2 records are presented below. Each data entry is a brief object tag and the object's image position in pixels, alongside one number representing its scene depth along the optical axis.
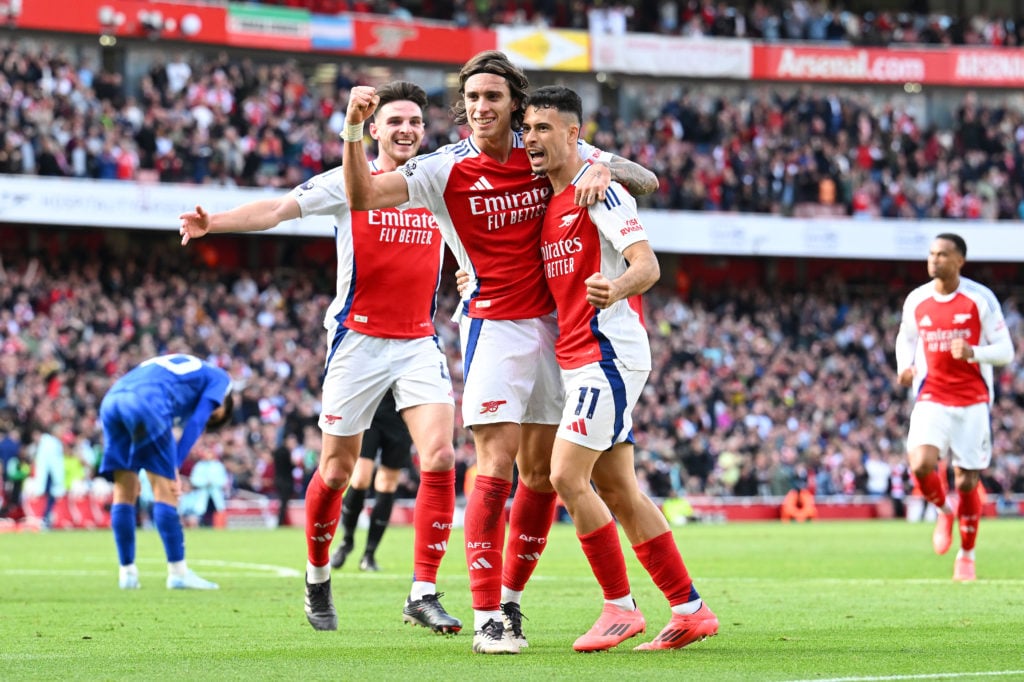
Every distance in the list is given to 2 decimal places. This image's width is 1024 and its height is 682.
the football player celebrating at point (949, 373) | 12.98
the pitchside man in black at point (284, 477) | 26.61
